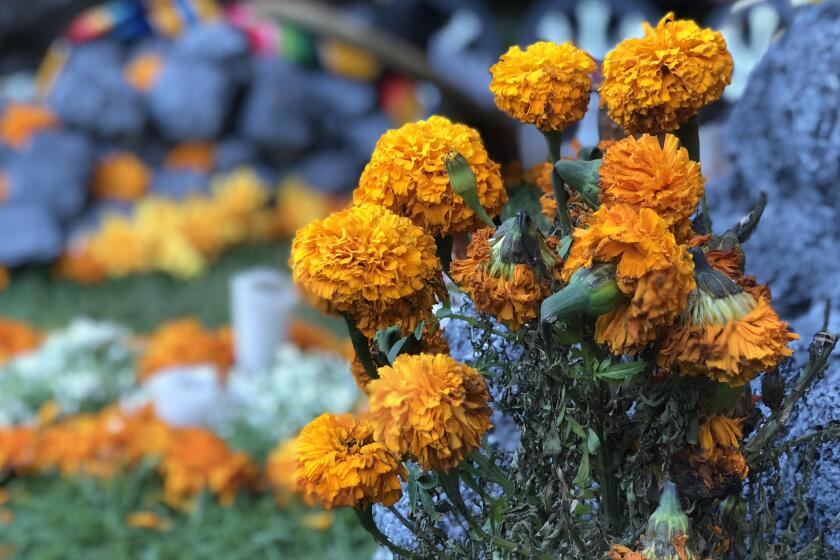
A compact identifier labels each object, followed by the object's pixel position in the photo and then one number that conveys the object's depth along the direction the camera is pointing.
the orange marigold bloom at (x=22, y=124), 4.45
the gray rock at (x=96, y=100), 4.43
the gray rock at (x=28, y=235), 3.96
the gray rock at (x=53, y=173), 4.25
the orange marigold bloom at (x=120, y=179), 4.43
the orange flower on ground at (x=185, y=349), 2.85
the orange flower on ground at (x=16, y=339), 3.13
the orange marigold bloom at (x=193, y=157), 4.52
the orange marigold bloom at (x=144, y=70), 4.57
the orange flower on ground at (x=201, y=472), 2.28
